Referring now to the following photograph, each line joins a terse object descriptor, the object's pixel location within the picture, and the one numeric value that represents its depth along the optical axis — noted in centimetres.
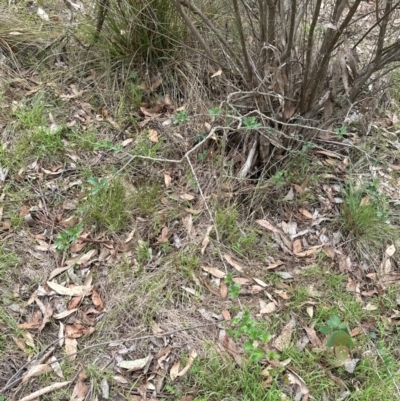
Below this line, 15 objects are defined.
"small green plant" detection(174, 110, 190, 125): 262
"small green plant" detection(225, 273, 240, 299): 195
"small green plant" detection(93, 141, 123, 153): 240
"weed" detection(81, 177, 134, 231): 252
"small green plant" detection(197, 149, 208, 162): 278
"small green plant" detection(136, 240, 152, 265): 244
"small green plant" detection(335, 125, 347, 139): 249
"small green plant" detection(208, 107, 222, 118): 236
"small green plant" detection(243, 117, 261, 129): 229
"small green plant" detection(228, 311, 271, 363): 186
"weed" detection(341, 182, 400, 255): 255
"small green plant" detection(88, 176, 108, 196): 218
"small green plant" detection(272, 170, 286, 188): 258
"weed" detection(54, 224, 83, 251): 218
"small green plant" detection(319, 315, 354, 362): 185
